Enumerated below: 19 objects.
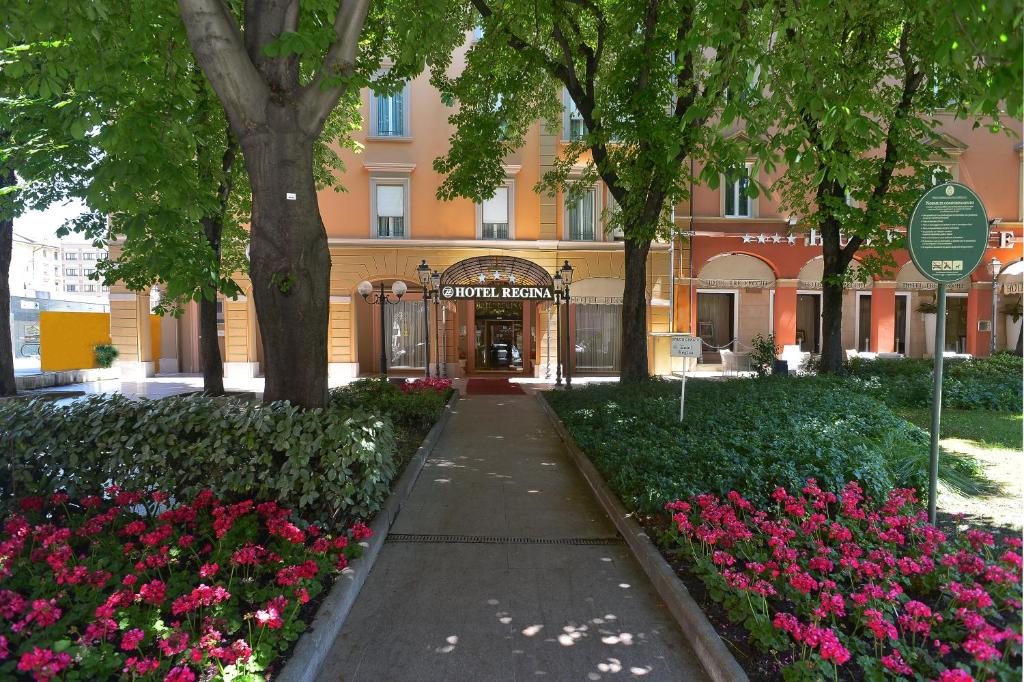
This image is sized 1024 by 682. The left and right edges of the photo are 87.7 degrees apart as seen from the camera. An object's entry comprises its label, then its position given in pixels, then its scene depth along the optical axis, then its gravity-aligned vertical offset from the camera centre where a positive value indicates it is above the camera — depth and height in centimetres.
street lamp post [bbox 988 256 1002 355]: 1886 +200
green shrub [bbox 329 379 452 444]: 899 -139
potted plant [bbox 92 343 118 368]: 1914 -84
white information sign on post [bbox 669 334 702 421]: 745 -28
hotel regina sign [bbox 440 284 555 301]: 1666 +109
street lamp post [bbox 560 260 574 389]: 1524 +137
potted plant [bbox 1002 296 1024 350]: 2114 +8
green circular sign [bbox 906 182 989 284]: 397 +69
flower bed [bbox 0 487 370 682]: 248 -146
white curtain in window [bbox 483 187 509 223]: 1924 +432
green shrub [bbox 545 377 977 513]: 471 -132
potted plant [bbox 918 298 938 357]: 2120 +13
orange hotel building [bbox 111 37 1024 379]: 1895 +193
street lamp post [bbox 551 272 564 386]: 1574 +84
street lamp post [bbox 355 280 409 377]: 1556 +113
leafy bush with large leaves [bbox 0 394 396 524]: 421 -100
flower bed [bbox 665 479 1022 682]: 251 -151
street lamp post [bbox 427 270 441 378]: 1670 +121
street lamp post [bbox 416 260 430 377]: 1528 +137
